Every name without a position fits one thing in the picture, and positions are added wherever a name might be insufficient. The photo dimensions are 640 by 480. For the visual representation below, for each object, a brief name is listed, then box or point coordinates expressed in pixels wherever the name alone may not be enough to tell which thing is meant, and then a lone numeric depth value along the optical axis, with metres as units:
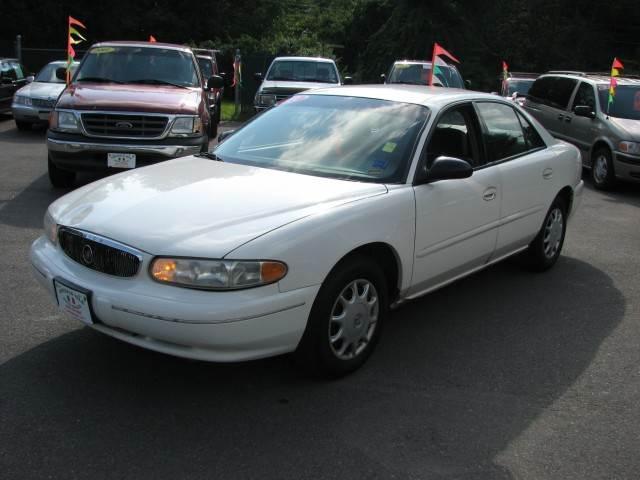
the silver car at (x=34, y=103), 13.75
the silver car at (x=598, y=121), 10.20
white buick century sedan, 3.27
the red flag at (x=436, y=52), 10.27
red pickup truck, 7.79
